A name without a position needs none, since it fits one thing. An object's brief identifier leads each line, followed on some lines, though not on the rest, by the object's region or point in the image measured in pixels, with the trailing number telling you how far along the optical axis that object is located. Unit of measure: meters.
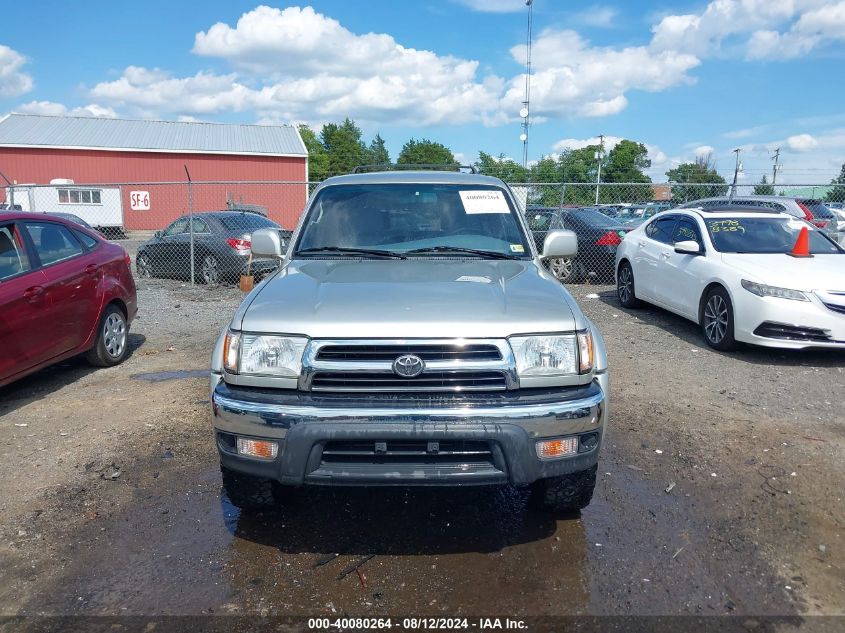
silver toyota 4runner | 2.96
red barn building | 29.94
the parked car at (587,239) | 12.72
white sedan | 6.86
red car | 5.43
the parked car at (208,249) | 12.51
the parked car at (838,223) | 14.91
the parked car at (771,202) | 13.01
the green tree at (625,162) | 18.22
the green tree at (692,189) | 16.88
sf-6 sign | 30.12
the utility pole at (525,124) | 29.83
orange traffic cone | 7.76
